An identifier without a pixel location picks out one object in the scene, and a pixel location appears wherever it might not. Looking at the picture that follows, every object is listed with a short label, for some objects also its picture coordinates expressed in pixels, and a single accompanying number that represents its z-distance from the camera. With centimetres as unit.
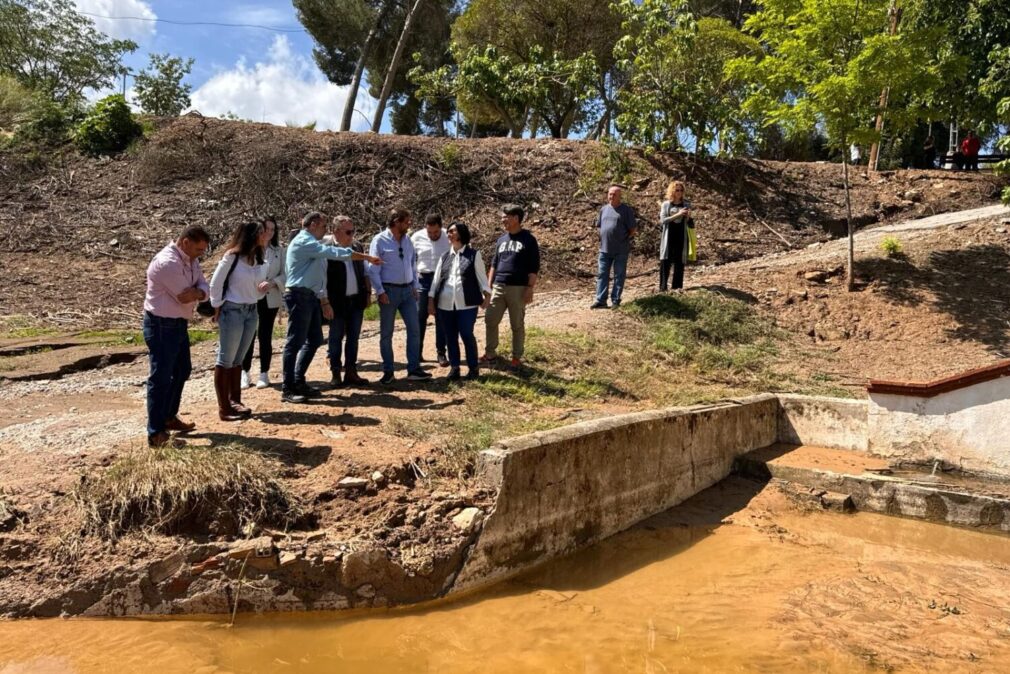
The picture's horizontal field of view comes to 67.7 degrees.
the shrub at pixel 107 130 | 1770
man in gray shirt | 1062
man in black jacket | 704
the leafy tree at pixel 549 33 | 2152
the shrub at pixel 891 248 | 1287
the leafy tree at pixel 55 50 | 2680
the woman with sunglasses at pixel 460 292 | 752
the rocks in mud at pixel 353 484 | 499
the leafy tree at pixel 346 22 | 2598
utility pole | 1105
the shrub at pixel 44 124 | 1789
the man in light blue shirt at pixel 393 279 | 734
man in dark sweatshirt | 772
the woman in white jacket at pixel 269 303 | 718
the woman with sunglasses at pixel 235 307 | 586
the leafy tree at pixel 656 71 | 1503
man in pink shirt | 510
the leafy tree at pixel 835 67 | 1031
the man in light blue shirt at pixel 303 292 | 652
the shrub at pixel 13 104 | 1834
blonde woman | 1105
